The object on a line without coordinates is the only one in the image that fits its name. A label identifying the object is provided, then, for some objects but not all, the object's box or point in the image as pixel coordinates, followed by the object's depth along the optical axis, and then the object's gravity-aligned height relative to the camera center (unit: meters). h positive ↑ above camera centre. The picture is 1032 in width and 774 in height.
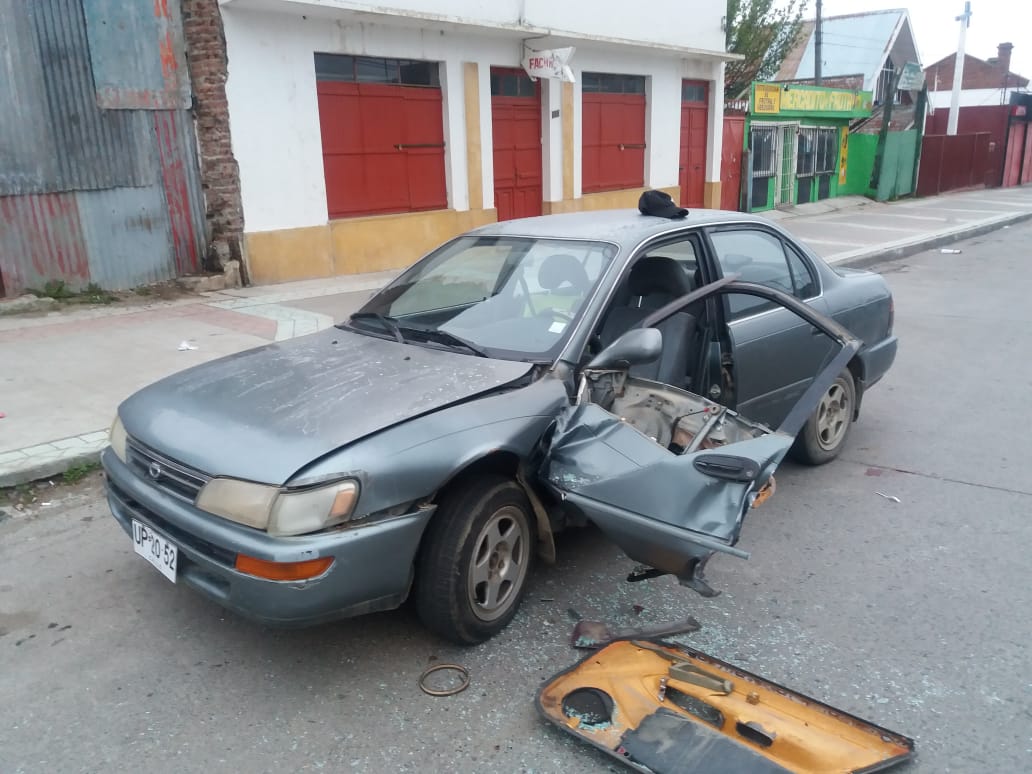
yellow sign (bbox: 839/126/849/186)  23.88 +0.09
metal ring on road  2.93 -1.84
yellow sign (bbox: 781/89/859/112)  21.03 +1.30
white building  10.30 +0.64
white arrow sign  13.06 +1.47
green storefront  20.38 +0.24
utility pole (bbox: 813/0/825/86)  29.31 +3.52
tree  27.14 +3.88
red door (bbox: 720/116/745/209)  19.22 -0.19
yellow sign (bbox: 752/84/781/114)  19.89 +1.27
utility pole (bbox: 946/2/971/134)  28.14 +2.44
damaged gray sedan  2.76 -1.02
